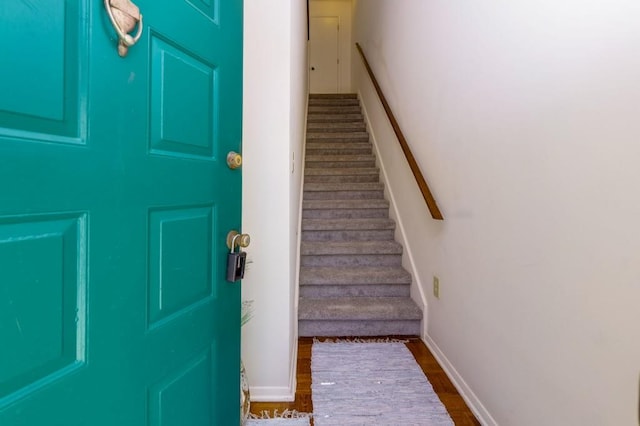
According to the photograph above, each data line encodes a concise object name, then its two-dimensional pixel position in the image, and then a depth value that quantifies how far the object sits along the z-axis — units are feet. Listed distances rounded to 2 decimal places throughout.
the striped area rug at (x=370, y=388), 4.63
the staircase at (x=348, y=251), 6.99
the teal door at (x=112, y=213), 1.43
